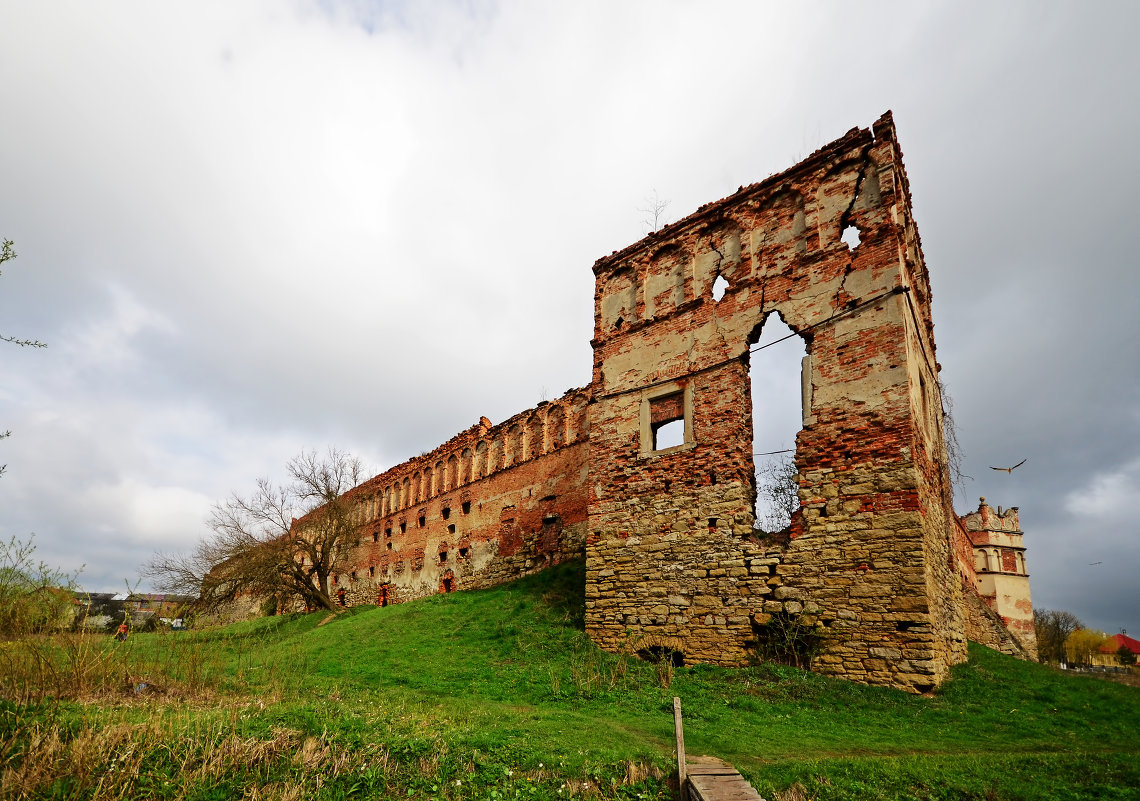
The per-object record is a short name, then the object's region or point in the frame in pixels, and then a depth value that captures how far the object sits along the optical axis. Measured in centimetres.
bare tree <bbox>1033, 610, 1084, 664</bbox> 4628
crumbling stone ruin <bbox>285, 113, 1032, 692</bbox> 905
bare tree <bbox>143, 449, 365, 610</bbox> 2164
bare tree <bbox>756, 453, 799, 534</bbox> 2369
